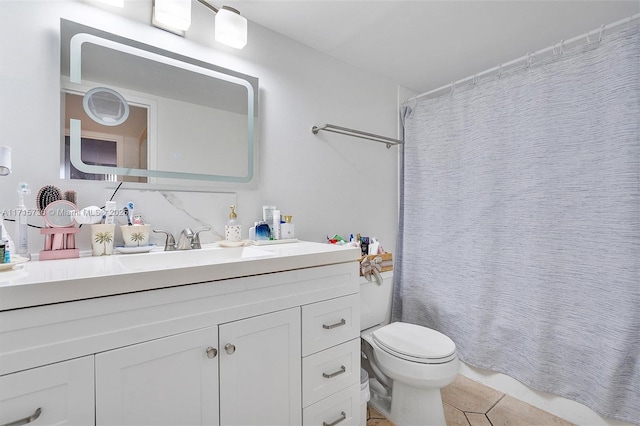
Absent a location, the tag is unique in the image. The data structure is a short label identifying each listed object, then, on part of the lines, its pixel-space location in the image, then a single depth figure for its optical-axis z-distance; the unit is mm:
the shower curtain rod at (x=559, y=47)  1432
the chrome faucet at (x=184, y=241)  1329
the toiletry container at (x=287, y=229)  1646
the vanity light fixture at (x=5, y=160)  959
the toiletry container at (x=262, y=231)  1574
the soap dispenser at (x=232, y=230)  1493
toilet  1436
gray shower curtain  1423
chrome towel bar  1870
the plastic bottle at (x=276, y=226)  1619
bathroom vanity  709
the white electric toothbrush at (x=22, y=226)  1035
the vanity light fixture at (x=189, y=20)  1256
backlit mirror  1176
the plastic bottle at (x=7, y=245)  891
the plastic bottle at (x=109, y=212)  1176
